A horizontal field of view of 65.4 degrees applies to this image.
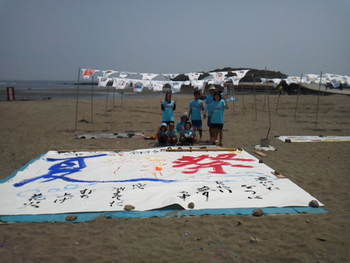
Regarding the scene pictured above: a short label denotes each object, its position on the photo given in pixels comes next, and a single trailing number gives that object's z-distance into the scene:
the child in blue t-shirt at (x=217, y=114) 7.09
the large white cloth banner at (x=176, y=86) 11.38
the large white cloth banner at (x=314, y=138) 8.31
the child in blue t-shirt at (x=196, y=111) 7.64
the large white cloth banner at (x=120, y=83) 11.62
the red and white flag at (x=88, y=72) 10.18
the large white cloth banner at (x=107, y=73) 10.94
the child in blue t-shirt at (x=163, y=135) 7.18
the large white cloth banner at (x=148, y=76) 11.70
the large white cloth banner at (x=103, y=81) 11.22
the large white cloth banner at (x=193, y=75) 11.69
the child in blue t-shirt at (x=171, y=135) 7.19
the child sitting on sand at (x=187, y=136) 7.14
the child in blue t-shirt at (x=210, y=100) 7.31
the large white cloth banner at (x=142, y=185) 3.66
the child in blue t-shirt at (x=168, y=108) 7.53
